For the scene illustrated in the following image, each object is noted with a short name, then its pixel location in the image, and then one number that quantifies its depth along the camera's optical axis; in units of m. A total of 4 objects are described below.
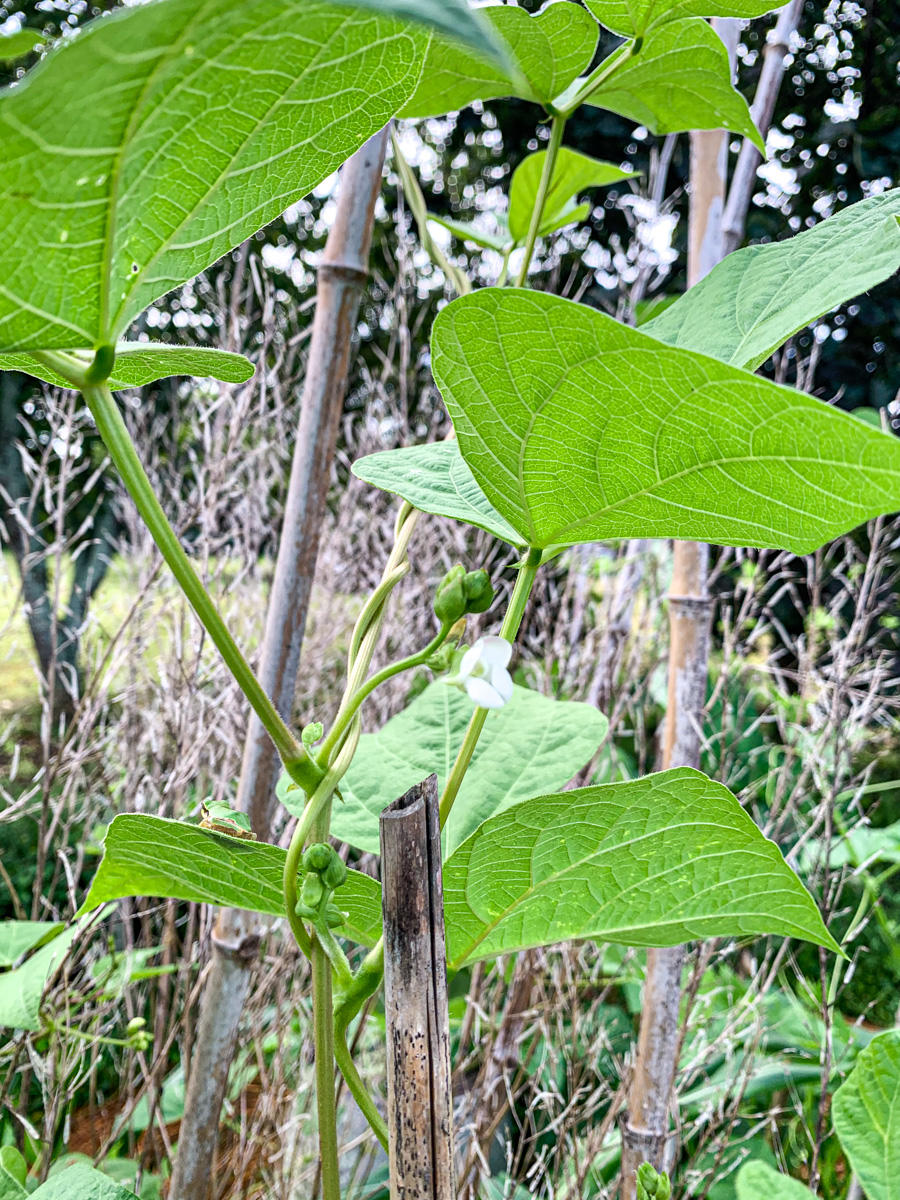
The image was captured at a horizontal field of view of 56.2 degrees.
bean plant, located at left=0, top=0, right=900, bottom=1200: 0.15
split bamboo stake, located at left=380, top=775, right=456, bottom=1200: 0.20
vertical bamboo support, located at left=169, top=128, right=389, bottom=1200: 0.46
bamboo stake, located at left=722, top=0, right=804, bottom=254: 0.58
